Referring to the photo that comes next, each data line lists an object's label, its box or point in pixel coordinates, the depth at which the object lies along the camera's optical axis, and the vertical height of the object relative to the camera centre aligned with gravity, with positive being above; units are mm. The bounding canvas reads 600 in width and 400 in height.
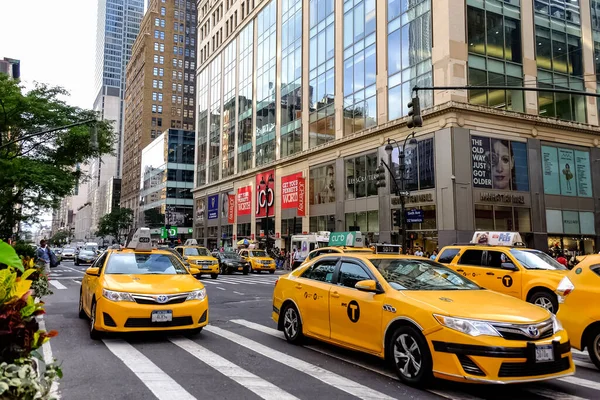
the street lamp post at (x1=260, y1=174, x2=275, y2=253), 49656 +6238
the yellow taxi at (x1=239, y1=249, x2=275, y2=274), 30844 -1517
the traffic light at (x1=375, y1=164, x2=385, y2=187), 22264 +2985
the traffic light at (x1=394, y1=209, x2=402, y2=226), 22973 +1055
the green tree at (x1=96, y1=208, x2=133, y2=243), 104531 +3768
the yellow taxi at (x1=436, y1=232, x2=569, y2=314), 10469 -804
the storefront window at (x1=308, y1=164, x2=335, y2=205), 40438 +4965
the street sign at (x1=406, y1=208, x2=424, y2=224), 28828 +1369
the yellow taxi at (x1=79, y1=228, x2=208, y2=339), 7211 -956
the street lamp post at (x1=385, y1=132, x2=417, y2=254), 22228 +1580
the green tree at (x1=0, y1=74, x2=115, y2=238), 24188 +5640
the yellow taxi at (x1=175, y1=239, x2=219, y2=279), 23484 -1089
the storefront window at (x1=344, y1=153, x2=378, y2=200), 35500 +5026
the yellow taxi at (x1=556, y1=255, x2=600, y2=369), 6312 -991
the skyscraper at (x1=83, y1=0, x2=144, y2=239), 175375 +68757
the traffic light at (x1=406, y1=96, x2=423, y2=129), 13203 +3663
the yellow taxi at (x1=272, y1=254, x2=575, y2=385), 4734 -1016
